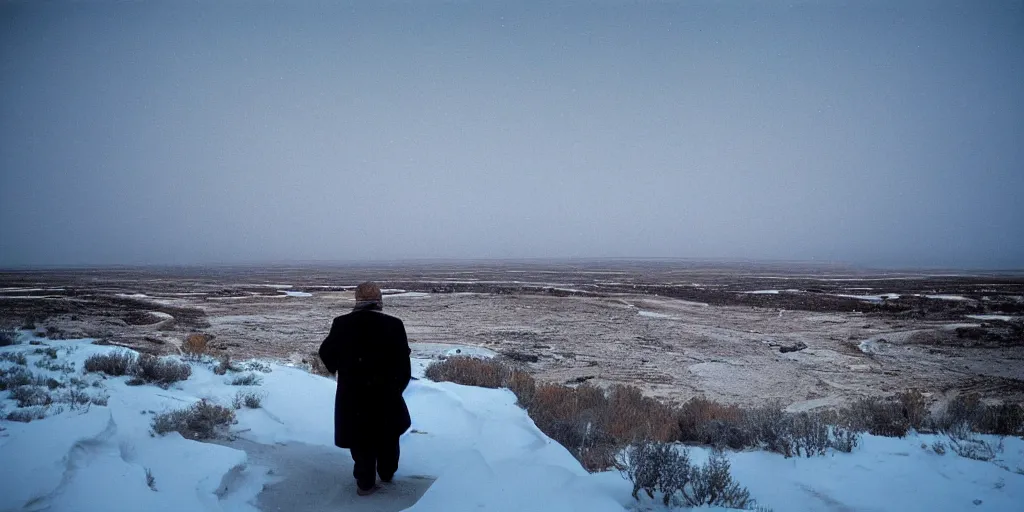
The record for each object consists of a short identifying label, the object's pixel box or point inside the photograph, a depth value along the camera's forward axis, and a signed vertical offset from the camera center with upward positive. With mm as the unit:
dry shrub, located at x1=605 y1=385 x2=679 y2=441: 5770 -2111
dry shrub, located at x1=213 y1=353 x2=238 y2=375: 7455 -1641
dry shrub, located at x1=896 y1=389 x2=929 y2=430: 6059 -2014
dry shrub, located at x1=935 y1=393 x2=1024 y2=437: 5623 -1961
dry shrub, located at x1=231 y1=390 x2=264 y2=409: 5871 -1683
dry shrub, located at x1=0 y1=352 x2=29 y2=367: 6746 -1348
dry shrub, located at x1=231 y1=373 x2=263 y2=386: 6844 -1676
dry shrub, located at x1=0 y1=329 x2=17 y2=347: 9105 -1480
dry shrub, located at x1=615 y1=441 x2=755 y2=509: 3936 -1839
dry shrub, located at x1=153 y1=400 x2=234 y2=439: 4590 -1628
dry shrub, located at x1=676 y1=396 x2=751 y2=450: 5590 -2075
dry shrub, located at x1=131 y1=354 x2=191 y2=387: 6362 -1452
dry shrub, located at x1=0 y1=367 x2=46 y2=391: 5344 -1319
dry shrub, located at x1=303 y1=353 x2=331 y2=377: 8934 -2040
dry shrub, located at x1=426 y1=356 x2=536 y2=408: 7746 -2007
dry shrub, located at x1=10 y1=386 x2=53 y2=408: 4648 -1313
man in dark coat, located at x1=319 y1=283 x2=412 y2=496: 3822 -920
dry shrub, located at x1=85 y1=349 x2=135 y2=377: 6492 -1367
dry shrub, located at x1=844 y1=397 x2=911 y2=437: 5801 -2034
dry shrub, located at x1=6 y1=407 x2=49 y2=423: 4109 -1291
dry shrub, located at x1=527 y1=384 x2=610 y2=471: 5148 -2067
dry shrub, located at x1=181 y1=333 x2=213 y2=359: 8383 -1623
